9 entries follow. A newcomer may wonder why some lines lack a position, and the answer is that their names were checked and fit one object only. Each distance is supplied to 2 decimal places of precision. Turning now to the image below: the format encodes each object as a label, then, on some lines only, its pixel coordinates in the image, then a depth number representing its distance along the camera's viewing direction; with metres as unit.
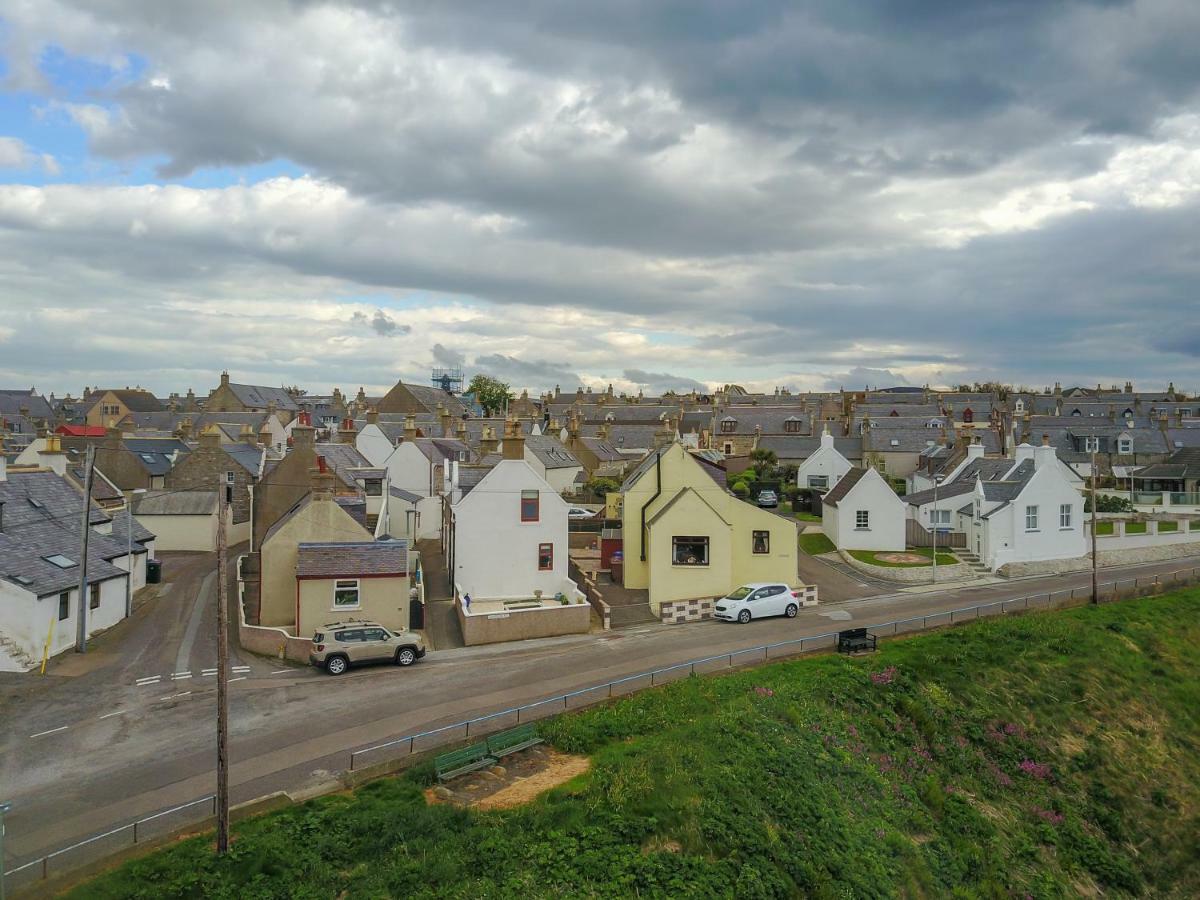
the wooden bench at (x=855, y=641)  30.25
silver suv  28.19
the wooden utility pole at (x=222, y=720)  15.23
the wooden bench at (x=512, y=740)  20.39
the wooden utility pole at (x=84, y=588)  29.82
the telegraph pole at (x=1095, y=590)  38.22
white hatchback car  36.31
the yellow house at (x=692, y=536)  38.62
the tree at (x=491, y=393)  148.62
